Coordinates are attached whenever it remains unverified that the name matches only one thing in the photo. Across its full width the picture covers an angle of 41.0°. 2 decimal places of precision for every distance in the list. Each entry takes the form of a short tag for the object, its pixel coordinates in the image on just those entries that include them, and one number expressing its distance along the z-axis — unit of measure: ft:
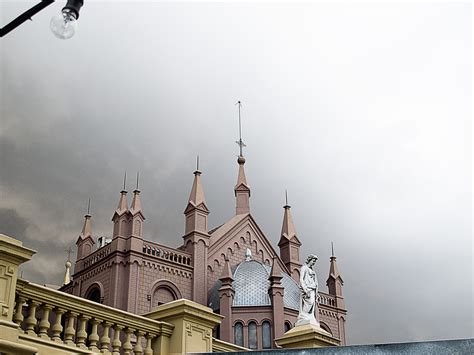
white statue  43.11
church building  116.47
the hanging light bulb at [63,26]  18.62
